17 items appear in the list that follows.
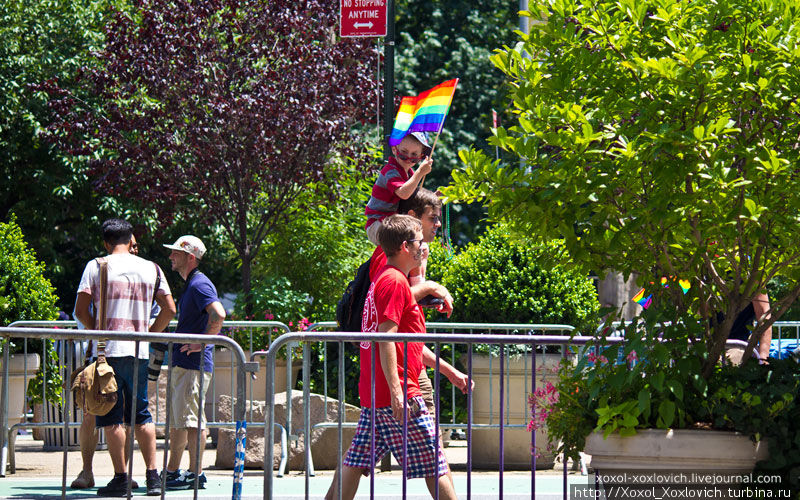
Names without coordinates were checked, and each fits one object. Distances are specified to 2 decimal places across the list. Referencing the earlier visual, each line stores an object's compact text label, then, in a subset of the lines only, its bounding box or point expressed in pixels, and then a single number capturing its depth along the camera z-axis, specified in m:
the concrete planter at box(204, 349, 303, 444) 23.08
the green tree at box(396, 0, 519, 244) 52.72
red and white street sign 22.36
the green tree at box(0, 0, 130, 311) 39.62
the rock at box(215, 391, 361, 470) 18.87
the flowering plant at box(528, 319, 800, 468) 9.64
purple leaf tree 28.83
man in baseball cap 16.48
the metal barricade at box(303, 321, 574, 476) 18.52
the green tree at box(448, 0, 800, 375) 9.32
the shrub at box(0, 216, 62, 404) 20.64
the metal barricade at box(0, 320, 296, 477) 18.91
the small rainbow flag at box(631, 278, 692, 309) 11.00
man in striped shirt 15.35
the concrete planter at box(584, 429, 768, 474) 9.59
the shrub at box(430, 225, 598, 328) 21.69
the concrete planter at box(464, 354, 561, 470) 19.12
